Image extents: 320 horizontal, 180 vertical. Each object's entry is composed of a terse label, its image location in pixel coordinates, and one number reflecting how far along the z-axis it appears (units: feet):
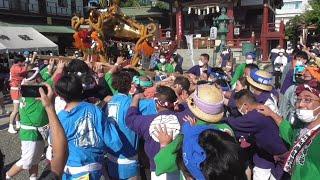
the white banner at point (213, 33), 58.31
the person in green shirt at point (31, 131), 15.62
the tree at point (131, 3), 159.94
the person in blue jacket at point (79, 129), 10.12
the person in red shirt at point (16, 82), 26.76
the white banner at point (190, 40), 58.45
